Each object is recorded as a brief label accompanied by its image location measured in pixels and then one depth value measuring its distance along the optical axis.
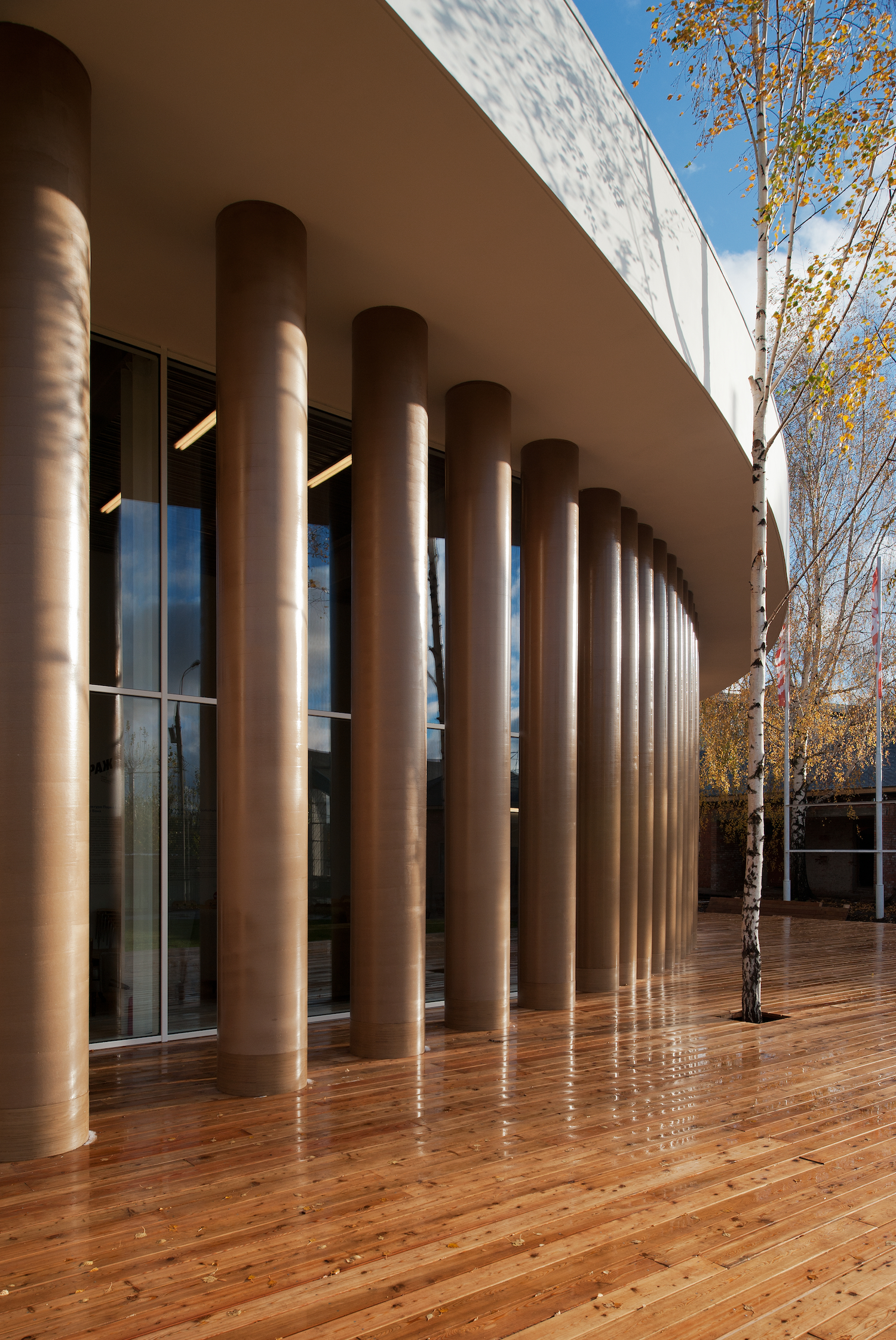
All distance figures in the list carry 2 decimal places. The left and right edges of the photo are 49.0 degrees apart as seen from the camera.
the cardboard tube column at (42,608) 5.28
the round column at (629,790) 12.51
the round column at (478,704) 9.23
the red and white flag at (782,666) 27.78
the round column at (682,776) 15.80
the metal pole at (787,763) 27.30
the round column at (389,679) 7.98
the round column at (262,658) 6.71
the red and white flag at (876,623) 26.62
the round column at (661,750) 13.99
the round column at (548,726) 10.40
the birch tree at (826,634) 28.45
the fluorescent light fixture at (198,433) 9.07
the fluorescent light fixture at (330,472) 10.23
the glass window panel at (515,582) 11.98
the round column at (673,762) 14.70
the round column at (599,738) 11.71
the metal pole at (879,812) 25.92
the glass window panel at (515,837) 11.57
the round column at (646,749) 13.20
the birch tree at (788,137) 9.63
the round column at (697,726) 18.02
